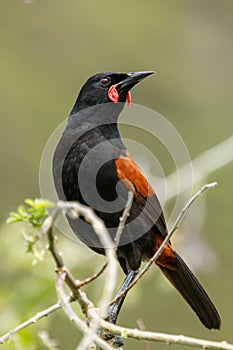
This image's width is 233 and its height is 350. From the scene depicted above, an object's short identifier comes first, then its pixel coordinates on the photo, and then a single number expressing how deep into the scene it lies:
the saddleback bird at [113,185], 7.24
